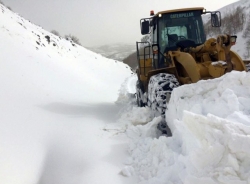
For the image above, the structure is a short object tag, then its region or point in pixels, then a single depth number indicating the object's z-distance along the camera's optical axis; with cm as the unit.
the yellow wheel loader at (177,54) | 488
